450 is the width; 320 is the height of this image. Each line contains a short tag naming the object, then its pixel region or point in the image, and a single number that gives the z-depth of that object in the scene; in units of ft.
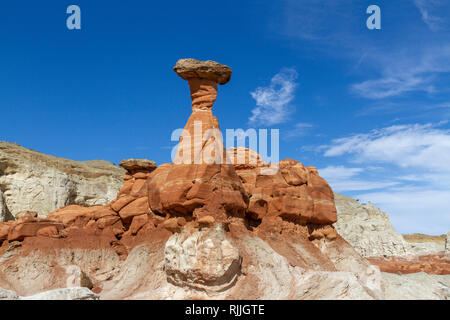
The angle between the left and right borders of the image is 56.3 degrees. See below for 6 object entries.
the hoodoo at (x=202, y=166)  53.47
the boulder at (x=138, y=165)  84.48
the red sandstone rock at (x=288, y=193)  71.92
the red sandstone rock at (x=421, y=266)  103.40
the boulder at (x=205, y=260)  46.55
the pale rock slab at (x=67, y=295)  37.40
